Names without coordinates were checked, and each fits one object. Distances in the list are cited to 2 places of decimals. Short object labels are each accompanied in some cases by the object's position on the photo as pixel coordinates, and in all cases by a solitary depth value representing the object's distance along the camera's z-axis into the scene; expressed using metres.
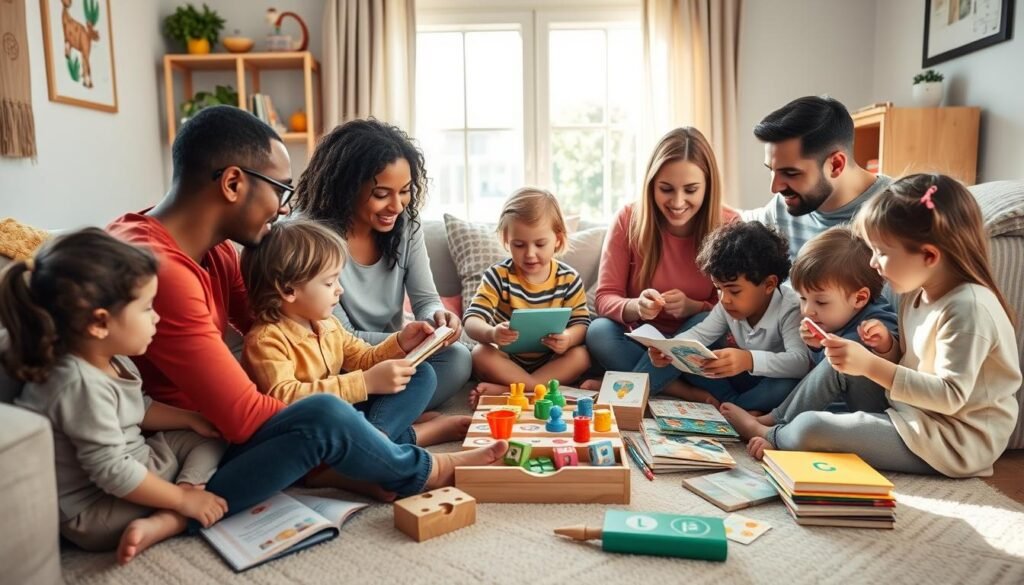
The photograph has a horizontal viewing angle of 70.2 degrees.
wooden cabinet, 3.14
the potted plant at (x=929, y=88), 3.27
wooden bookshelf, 3.90
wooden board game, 1.48
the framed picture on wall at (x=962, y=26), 2.94
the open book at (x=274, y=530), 1.26
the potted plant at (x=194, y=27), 3.94
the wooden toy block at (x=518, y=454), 1.54
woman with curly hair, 1.95
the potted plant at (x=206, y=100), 3.96
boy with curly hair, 1.92
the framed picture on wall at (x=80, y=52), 3.17
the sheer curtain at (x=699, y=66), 3.94
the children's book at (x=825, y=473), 1.38
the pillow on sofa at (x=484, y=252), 2.58
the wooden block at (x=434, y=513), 1.33
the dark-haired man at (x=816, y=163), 2.06
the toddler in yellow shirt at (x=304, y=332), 1.52
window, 4.15
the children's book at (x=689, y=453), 1.63
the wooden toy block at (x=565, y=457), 1.51
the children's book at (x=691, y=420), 1.83
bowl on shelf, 3.93
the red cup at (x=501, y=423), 1.61
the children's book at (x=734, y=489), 1.47
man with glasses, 1.32
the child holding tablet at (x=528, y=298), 2.14
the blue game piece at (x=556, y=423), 1.64
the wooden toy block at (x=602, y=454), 1.52
